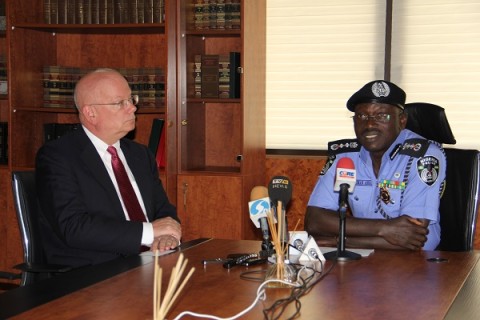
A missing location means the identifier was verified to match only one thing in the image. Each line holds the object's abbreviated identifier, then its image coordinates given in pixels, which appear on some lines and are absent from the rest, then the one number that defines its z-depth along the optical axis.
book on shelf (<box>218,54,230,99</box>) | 5.07
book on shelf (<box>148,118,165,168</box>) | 5.03
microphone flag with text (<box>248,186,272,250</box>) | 2.53
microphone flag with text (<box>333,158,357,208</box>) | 2.67
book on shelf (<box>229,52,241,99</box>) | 5.04
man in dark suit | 3.04
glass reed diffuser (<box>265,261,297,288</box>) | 2.29
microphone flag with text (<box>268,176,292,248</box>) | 2.53
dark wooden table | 2.00
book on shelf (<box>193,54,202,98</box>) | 5.11
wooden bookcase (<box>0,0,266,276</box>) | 4.96
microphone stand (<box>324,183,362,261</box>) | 2.65
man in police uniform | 3.17
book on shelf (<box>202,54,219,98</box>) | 5.07
